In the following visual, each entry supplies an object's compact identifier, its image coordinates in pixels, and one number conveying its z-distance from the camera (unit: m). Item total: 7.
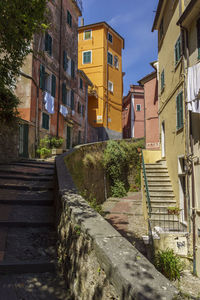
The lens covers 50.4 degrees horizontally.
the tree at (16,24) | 5.19
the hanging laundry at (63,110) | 16.43
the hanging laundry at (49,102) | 14.37
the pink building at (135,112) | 27.22
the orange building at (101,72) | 23.59
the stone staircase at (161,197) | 8.62
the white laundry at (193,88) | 7.03
